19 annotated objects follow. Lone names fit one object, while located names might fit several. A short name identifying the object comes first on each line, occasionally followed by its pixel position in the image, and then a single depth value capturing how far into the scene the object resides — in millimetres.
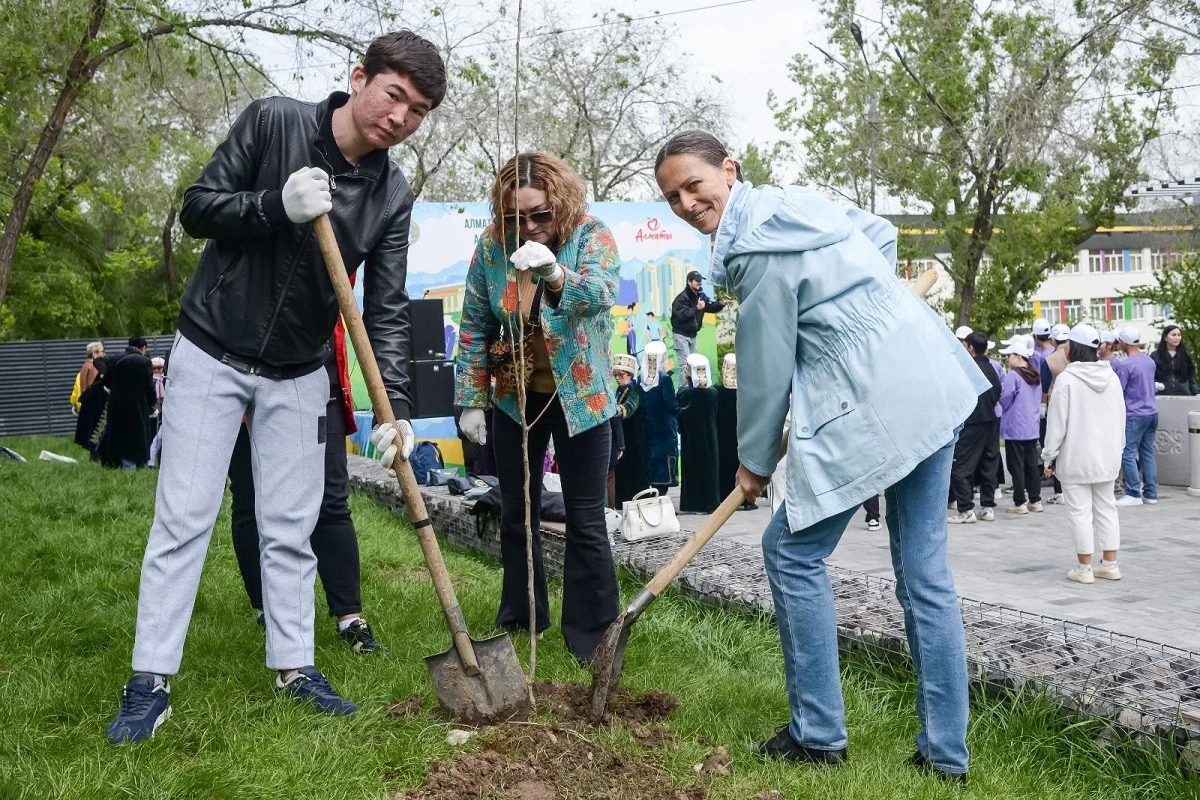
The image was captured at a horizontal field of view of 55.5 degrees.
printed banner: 14547
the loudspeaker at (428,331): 13641
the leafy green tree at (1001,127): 22816
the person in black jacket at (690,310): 14273
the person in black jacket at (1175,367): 15062
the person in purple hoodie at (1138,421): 11492
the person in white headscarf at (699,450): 11250
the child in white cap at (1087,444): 7301
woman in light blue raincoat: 2992
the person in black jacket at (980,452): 10438
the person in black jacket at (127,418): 14719
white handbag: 7398
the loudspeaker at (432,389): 13648
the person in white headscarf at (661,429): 11180
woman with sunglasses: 4094
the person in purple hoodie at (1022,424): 11156
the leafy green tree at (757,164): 39666
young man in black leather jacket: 3262
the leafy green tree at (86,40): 10938
